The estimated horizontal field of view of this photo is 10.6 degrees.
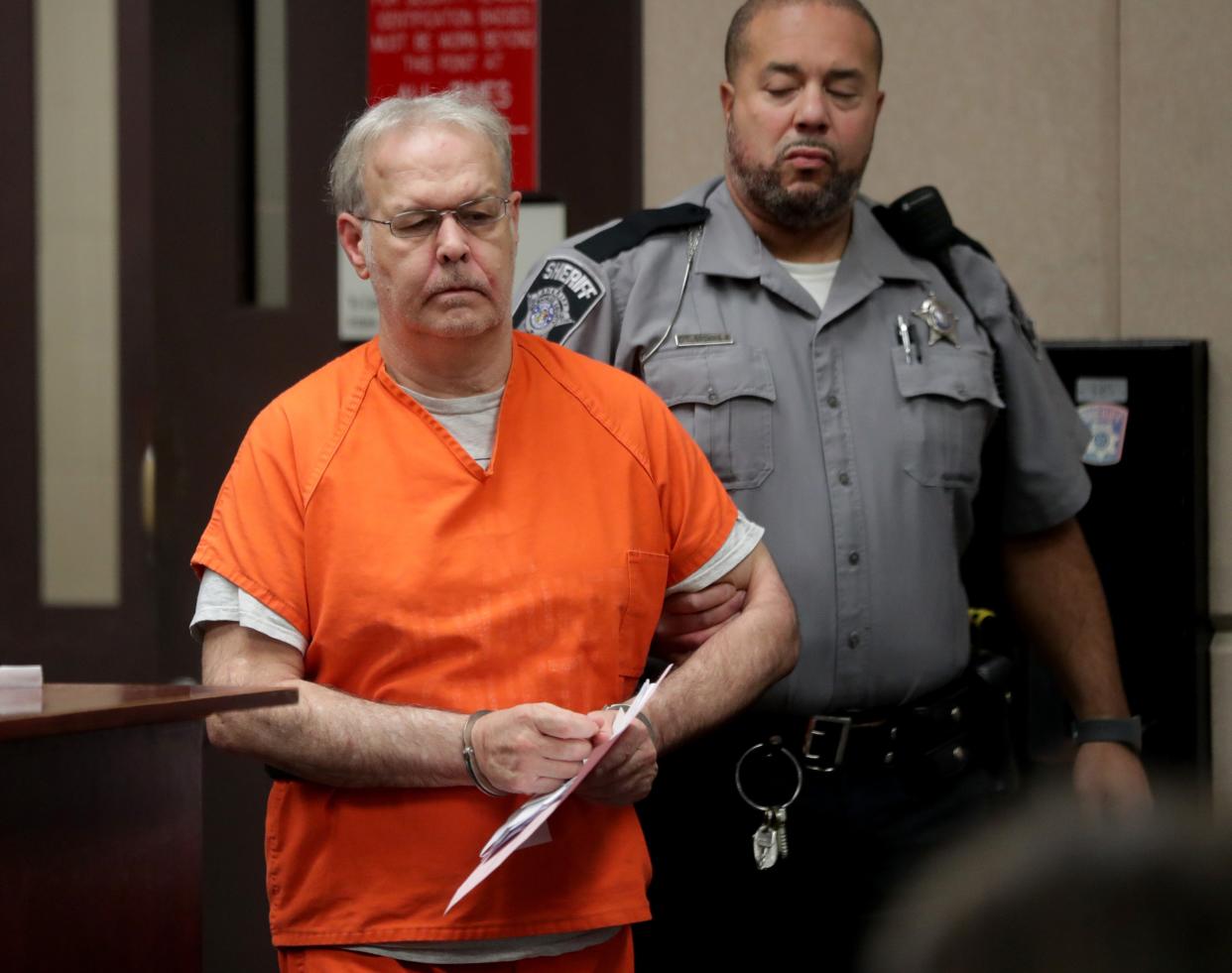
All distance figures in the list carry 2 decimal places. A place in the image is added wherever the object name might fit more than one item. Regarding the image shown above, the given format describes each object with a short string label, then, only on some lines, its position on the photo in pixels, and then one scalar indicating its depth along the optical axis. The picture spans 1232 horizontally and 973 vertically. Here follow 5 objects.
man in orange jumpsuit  6.88
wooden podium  6.59
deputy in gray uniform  7.31
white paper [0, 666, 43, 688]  6.65
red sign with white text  8.08
